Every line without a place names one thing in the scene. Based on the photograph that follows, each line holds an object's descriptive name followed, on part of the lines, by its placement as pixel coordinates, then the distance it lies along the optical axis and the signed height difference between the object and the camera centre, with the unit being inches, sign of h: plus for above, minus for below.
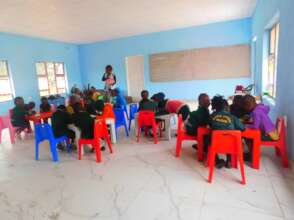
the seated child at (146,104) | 146.9 -15.8
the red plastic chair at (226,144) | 85.5 -27.8
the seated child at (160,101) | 160.9 -15.7
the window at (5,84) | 251.9 +6.0
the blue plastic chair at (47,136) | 120.0 -28.4
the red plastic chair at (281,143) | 95.3 -31.6
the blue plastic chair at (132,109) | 180.9 -23.7
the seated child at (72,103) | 132.0 -11.0
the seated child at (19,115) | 166.7 -21.1
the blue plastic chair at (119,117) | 162.1 -26.3
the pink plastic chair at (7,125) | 166.6 -29.6
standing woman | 192.7 +4.3
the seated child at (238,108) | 108.5 -16.6
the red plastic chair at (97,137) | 116.3 -30.7
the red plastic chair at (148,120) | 140.1 -25.9
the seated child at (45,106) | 175.5 -16.3
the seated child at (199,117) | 112.0 -20.4
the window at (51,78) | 306.7 +13.2
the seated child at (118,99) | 185.1 -14.5
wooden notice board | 279.9 +21.4
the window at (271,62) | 153.7 +10.1
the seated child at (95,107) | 146.8 -16.0
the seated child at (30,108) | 172.2 -17.1
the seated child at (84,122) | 117.7 -21.1
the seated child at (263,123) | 97.5 -22.3
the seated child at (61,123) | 125.2 -22.2
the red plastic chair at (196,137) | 106.3 -30.7
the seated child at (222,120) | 91.1 -18.7
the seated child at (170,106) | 146.1 -19.4
